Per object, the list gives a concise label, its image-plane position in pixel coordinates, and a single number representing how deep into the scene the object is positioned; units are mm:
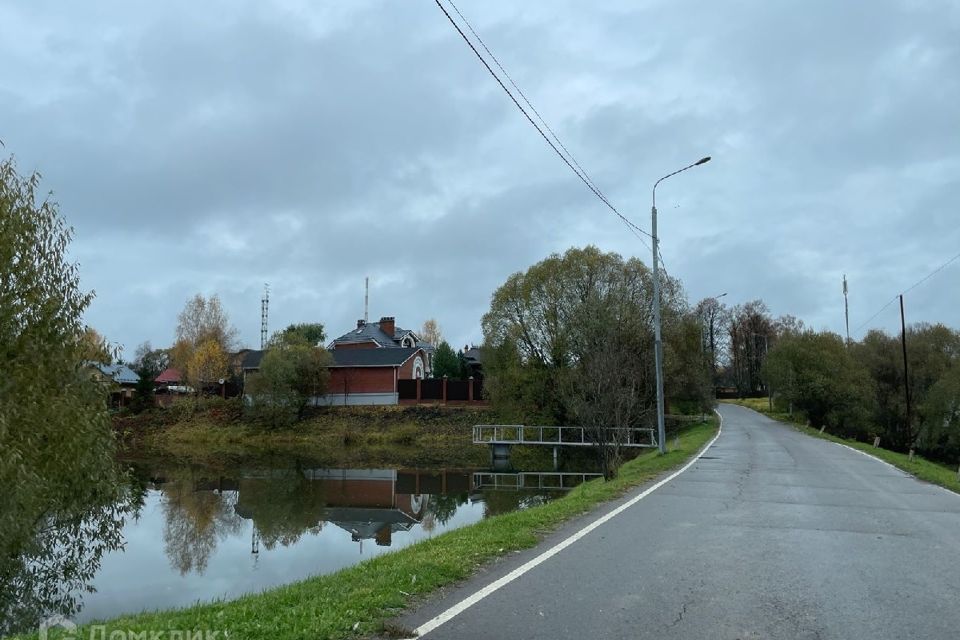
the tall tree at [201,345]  67250
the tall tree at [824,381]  54250
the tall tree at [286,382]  58812
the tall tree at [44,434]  10570
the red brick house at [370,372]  63688
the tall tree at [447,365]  76000
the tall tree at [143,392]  67062
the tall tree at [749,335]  101438
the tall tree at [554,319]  43750
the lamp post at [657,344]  25406
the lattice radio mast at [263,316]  99594
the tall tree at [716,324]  93844
